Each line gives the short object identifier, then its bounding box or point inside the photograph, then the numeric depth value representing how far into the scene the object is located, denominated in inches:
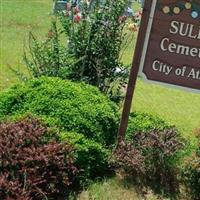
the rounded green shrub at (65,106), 207.2
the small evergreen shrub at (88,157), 193.3
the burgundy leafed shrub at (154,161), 203.8
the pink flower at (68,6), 280.8
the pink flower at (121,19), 266.2
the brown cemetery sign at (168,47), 210.7
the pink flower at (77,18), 267.5
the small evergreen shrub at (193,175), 203.2
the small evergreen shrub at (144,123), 230.2
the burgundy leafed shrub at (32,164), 165.8
